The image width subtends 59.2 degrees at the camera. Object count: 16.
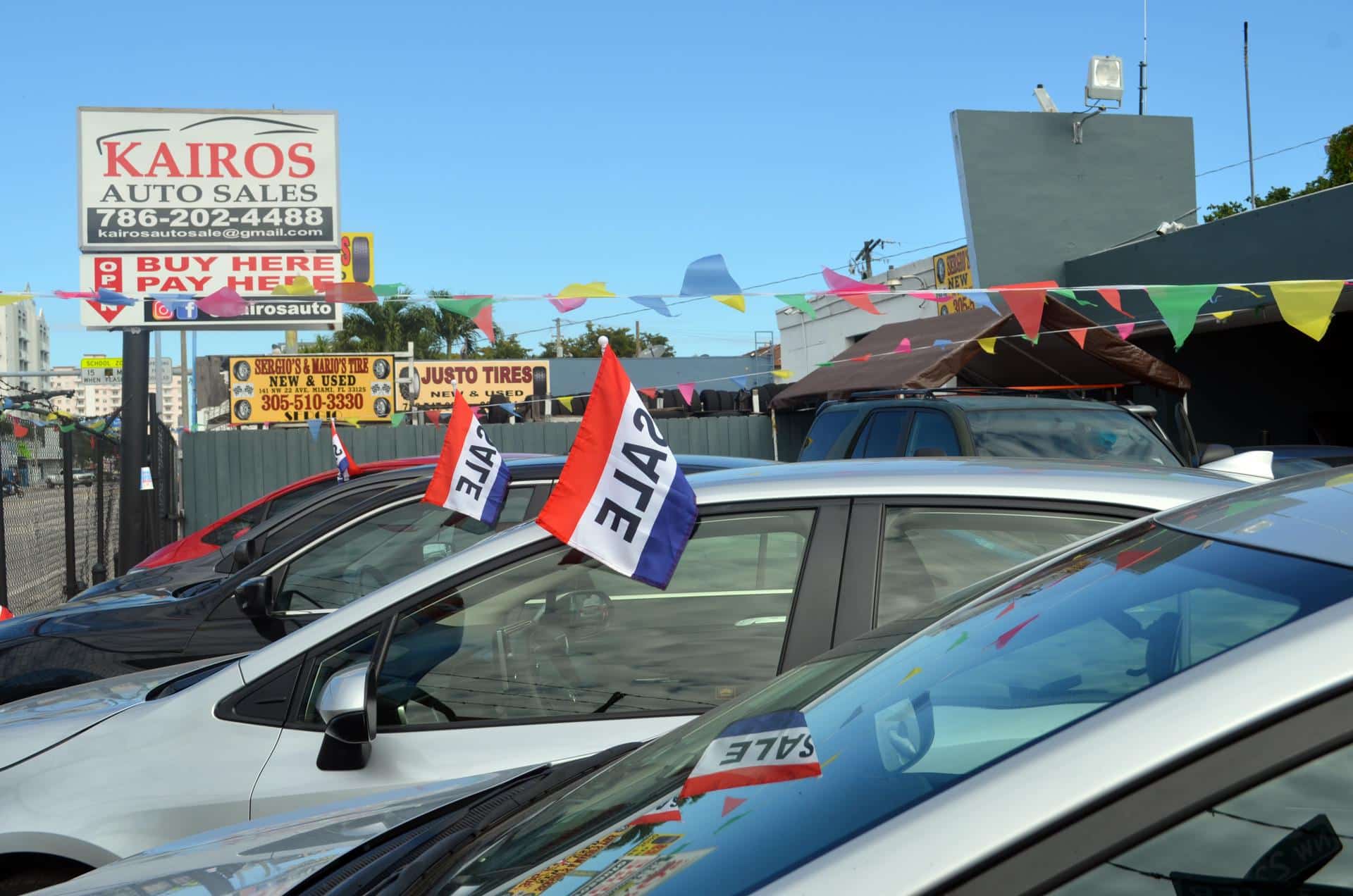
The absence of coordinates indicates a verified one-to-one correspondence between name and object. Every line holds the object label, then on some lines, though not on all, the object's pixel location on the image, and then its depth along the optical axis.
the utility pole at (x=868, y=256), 44.59
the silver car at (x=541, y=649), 3.06
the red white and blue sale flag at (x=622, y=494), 3.08
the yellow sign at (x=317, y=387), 32.06
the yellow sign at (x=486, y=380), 41.12
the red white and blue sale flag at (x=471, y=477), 4.75
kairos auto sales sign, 14.83
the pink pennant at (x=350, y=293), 9.41
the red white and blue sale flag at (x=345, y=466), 8.37
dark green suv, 7.59
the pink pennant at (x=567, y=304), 9.14
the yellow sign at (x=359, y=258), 25.07
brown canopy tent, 11.34
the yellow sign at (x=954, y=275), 20.61
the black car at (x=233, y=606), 5.06
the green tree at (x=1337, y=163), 22.12
